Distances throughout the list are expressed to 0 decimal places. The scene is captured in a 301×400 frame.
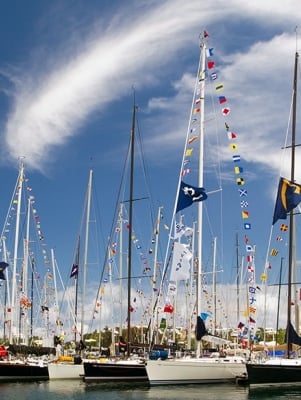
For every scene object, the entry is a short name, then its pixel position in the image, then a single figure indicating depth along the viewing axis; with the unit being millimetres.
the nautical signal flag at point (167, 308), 37359
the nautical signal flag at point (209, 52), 38625
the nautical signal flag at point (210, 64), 38688
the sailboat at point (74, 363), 41625
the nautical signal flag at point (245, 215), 38125
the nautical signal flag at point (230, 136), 38497
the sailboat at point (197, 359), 33688
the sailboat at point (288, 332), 31172
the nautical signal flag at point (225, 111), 38000
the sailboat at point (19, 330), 41938
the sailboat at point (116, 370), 37531
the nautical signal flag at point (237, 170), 38500
